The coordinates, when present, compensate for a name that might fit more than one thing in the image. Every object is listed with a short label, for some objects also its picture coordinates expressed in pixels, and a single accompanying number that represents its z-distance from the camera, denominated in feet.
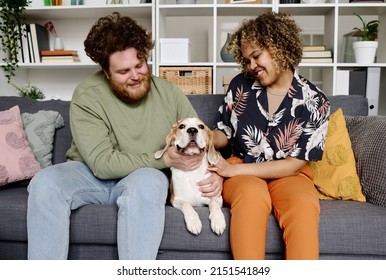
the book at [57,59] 10.56
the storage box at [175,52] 10.13
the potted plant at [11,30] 9.98
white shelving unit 10.00
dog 5.01
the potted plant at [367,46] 9.89
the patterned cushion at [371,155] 5.39
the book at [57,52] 10.56
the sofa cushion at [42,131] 6.51
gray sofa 4.81
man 4.50
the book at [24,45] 10.50
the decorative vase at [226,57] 10.28
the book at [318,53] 10.08
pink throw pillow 6.03
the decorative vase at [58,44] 10.75
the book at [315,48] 10.11
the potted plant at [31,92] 10.03
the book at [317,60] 10.07
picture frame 10.11
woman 4.89
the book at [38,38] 10.45
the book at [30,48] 10.50
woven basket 10.00
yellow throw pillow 5.58
